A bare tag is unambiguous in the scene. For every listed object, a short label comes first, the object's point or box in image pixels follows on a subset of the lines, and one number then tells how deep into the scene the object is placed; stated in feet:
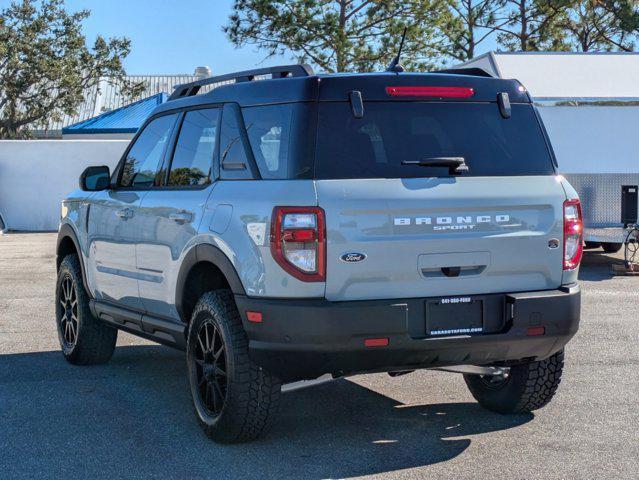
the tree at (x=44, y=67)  141.08
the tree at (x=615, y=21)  144.90
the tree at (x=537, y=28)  144.77
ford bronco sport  17.11
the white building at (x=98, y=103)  168.86
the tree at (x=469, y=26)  139.64
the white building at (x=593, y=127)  48.73
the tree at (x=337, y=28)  124.98
